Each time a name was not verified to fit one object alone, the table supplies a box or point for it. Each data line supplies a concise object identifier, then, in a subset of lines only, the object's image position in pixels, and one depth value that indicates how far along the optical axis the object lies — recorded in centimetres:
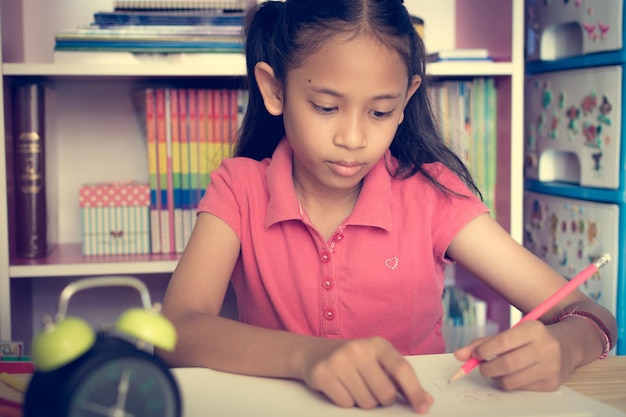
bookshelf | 145
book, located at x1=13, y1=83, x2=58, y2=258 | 150
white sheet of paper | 59
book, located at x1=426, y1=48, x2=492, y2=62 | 153
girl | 93
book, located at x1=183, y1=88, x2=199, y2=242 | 160
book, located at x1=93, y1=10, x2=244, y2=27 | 151
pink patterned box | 159
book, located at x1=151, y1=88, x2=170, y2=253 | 159
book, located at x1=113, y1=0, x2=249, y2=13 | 155
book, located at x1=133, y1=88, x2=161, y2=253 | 159
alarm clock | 41
